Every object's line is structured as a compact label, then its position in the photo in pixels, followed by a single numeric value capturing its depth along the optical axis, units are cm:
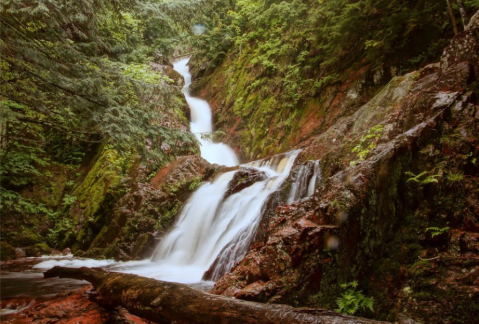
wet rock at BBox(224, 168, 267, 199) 879
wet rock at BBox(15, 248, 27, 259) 925
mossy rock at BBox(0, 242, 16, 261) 846
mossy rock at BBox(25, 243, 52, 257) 955
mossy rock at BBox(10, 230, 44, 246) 1037
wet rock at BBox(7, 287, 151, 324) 314
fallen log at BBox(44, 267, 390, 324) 185
